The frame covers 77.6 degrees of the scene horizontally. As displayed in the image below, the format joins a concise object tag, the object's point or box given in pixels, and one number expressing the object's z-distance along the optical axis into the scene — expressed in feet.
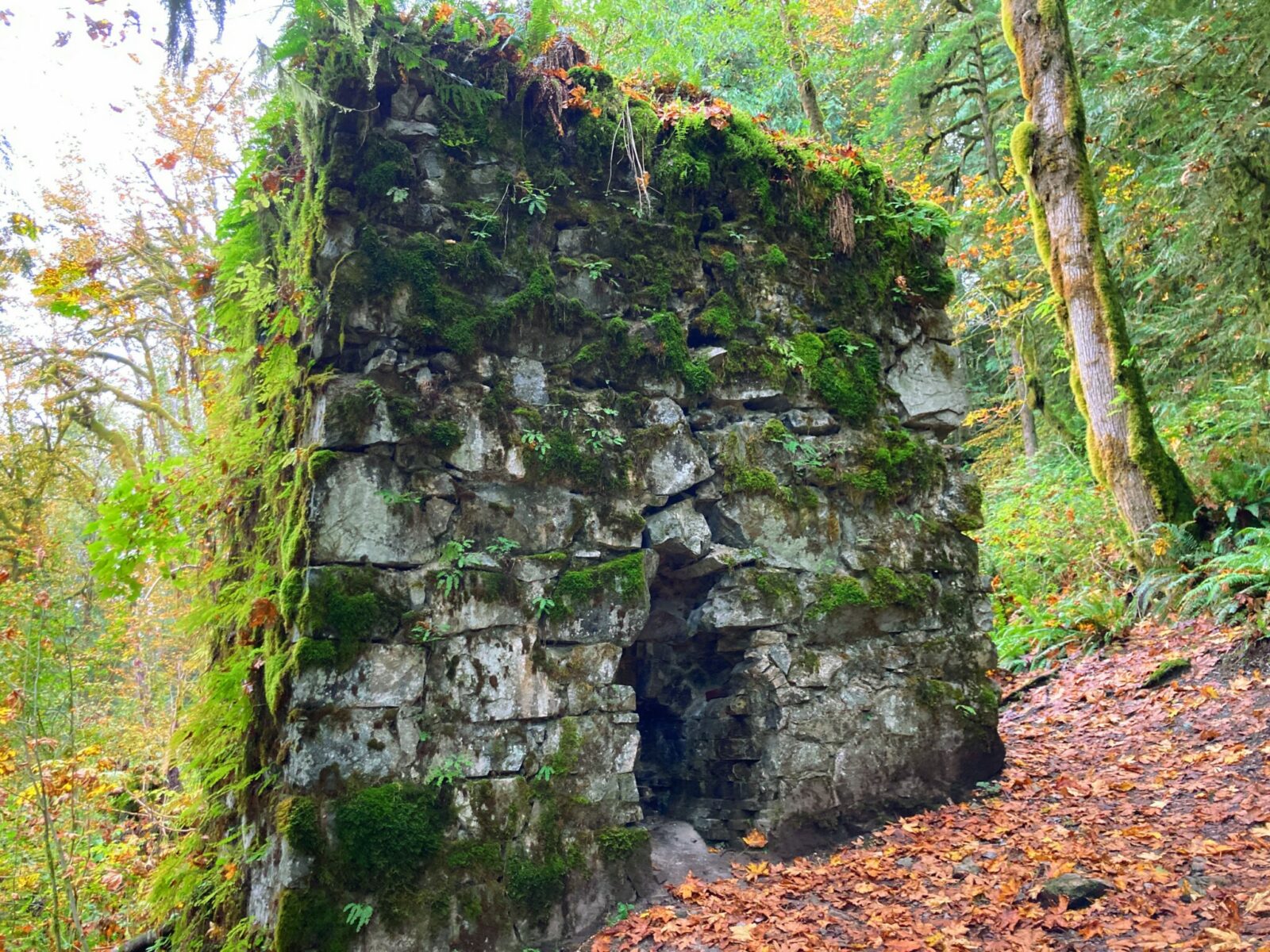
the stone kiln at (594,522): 12.60
